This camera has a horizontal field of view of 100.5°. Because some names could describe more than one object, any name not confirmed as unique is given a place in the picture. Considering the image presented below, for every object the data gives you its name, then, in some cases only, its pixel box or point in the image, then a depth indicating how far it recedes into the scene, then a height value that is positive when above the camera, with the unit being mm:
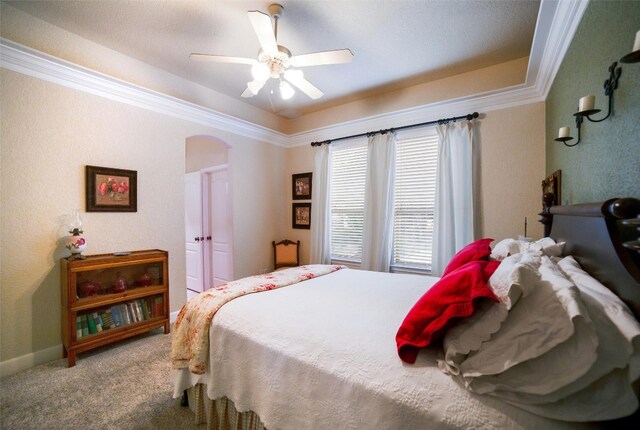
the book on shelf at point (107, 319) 2523 -1005
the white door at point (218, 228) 4223 -237
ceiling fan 1980 +1214
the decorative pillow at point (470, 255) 1672 -277
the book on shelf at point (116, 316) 2590 -988
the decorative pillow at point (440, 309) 959 -366
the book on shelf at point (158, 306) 2871 -998
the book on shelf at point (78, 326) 2328 -991
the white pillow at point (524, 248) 1461 -214
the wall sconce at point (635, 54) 735 +440
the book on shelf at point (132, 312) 2696 -995
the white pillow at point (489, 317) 854 -359
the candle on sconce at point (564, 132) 1652 +503
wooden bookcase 2289 -791
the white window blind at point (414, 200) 3318 +158
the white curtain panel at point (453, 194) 2996 +215
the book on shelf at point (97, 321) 2467 -990
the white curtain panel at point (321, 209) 4055 +67
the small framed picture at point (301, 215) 4391 -26
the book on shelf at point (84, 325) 2389 -995
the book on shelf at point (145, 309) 2789 -996
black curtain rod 3005 +1102
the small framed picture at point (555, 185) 2154 +227
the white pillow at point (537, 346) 747 -401
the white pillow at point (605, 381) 691 -461
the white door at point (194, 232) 4574 -322
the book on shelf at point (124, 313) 2643 -989
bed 809 -593
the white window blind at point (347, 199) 3871 +205
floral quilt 1544 -665
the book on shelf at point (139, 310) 2750 -988
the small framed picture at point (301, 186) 4375 +467
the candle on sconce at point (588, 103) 1218 +502
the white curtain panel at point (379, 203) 3504 +135
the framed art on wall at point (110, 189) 2564 +256
